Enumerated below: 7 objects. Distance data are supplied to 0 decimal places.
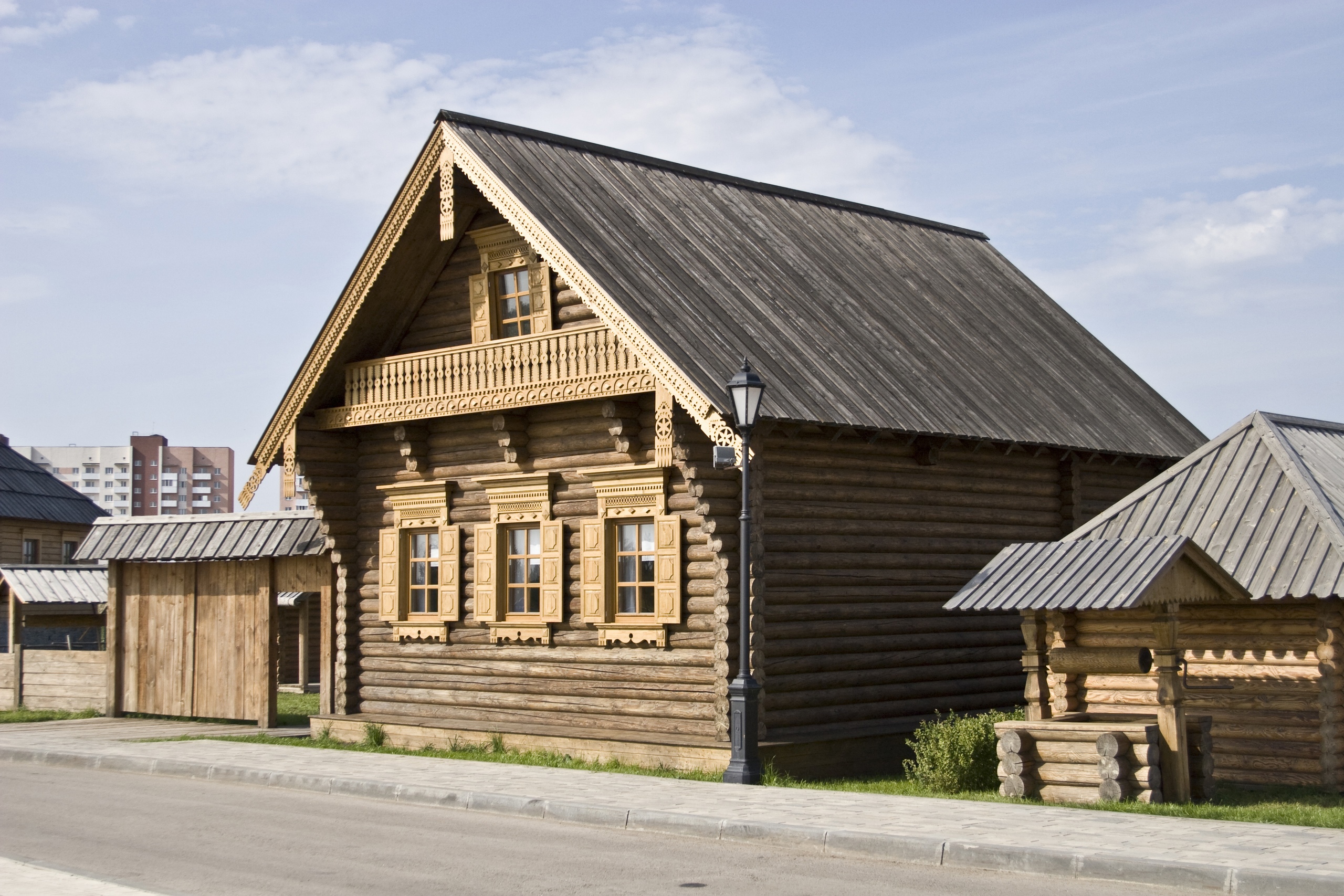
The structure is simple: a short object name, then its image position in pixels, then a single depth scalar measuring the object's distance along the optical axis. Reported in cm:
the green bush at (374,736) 2058
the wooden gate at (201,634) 2302
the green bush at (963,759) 1500
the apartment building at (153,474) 18162
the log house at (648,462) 1745
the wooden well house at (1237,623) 1473
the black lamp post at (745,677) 1539
